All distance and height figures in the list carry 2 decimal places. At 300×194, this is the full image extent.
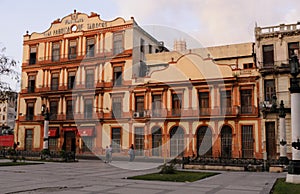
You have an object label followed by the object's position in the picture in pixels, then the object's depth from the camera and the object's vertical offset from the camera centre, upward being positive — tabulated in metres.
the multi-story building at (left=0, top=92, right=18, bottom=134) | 89.50 +4.32
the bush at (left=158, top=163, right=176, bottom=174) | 17.68 -1.97
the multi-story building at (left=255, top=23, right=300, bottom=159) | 30.70 +5.24
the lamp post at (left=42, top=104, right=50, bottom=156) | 30.12 -0.19
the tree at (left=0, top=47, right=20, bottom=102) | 23.50 +3.00
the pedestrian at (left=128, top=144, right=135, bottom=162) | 32.16 -2.26
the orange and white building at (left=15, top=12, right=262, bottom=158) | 33.06 +4.08
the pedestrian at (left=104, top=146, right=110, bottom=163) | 28.90 -1.97
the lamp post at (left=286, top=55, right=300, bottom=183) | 14.02 +0.42
